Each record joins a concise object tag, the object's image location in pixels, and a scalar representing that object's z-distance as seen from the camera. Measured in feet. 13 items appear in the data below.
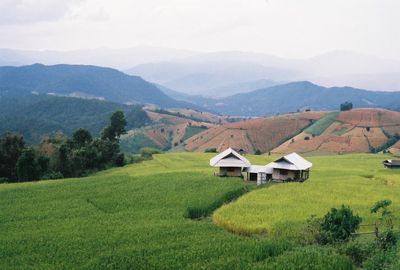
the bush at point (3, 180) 198.06
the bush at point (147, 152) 275.51
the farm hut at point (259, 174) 158.71
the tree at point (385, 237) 81.90
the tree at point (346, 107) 570.46
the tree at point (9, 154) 214.90
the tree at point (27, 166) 200.75
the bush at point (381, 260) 70.18
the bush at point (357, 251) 79.44
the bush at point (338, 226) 88.43
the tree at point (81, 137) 255.91
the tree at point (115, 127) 289.53
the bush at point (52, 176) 206.18
